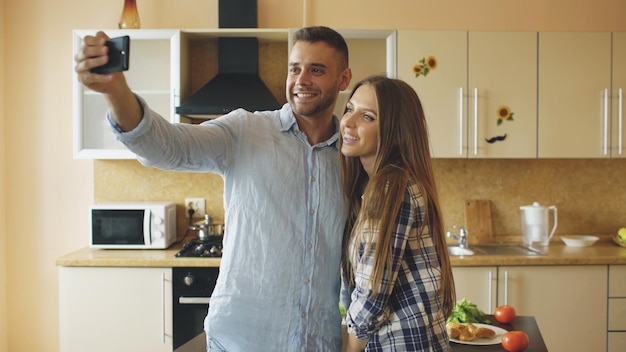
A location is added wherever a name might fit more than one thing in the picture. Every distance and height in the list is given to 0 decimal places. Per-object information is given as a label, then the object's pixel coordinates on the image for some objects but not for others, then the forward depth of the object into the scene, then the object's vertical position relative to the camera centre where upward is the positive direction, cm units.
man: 157 -17
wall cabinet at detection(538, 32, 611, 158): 346 +41
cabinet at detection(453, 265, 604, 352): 326 -68
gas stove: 323 -45
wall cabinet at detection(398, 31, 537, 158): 344 +46
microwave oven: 341 -35
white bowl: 364 -44
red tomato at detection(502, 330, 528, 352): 165 -47
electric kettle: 363 -34
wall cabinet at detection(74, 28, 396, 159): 341 +53
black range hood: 336 +52
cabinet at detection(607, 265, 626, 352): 328 -75
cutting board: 382 -35
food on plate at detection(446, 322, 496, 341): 177 -48
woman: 152 -17
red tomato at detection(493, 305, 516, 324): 197 -47
